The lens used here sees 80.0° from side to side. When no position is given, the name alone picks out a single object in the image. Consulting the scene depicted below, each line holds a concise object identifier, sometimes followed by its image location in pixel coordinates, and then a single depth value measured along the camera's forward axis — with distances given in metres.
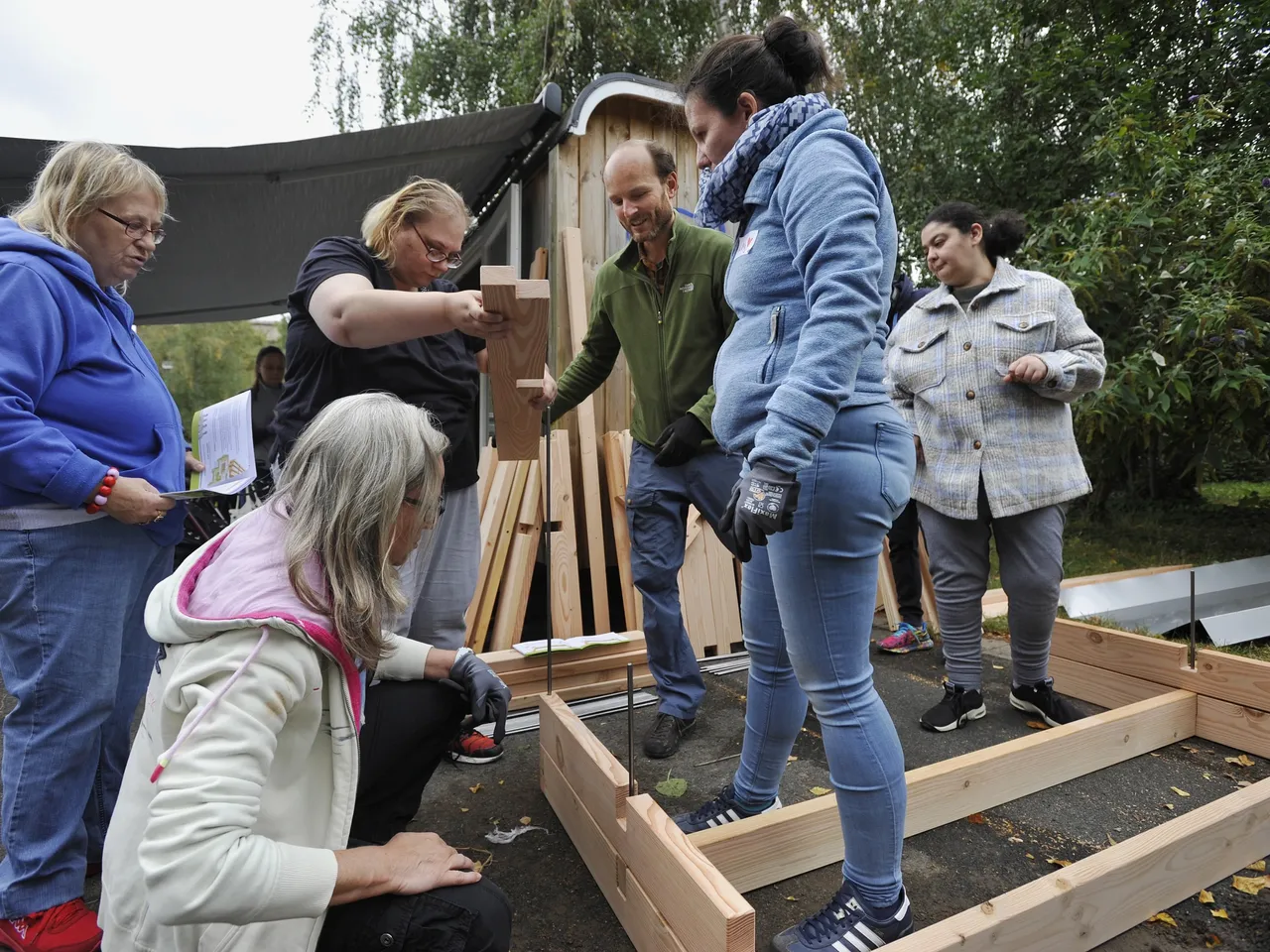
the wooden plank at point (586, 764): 1.73
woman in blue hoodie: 1.60
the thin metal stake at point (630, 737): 1.63
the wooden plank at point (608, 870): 1.52
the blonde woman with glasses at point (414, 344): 1.66
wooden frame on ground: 1.39
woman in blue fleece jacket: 1.32
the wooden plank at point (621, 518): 3.81
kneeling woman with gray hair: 0.95
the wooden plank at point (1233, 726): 2.52
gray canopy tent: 4.14
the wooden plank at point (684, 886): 1.24
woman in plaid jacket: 2.65
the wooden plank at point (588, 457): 3.83
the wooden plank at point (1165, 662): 2.53
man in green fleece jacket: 2.52
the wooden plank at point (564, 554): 3.60
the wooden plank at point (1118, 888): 1.37
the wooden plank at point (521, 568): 3.58
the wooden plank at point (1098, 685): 2.91
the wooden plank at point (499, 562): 3.54
